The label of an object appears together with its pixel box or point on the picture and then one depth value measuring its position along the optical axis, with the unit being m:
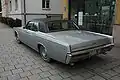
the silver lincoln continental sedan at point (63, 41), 3.29
